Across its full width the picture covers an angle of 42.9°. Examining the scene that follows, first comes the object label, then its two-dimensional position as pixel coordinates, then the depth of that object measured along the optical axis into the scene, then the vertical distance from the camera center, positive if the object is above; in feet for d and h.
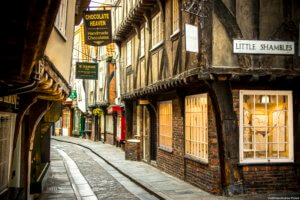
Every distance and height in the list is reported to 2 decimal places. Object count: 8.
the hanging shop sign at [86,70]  57.72 +7.20
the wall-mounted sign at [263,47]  31.71 +5.99
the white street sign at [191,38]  30.96 +6.58
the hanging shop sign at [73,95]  124.05 +7.24
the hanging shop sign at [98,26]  40.86 +9.86
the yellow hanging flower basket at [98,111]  97.96 +1.65
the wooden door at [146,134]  57.31 -2.56
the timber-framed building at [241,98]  31.60 +1.78
